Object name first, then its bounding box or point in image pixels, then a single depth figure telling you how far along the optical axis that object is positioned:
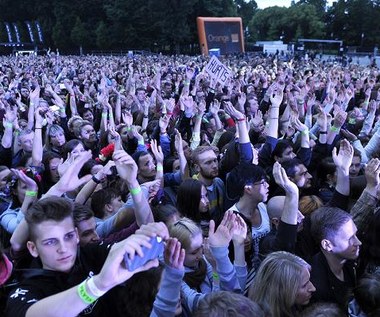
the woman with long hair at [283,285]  2.27
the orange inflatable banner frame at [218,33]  36.69
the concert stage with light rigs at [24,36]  62.41
